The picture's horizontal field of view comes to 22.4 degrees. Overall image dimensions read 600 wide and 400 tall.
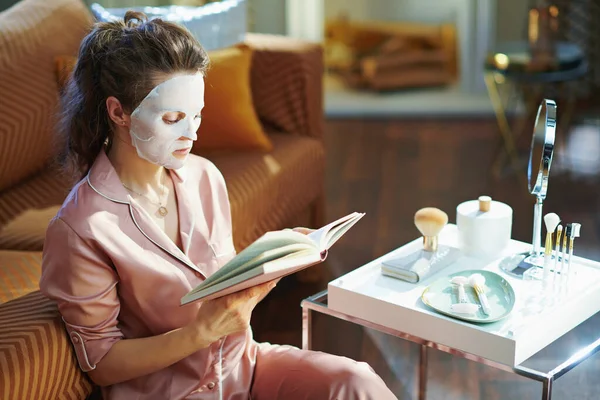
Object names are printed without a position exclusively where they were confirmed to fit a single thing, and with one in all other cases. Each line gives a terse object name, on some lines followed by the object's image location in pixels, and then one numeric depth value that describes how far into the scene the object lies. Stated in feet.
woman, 8.36
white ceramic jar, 9.74
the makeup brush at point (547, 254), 9.44
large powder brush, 9.62
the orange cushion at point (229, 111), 12.60
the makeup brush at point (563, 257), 9.25
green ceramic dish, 8.88
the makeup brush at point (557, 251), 9.39
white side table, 8.68
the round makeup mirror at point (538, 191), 9.19
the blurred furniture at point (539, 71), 16.22
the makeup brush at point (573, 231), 9.23
